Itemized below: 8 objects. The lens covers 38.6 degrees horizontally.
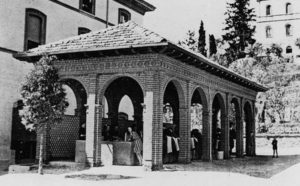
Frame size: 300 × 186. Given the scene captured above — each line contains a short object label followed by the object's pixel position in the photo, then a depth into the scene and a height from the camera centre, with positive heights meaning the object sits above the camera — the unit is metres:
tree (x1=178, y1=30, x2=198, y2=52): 72.25 +15.72
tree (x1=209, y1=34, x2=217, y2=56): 66.62 +13.40
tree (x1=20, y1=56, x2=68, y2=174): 13.33 +1.02
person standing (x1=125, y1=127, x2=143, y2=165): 16.11 -0.47
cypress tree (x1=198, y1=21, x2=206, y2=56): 64.38 +13.79
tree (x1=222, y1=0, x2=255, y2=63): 66.06 +16.35
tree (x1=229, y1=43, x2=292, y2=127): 44.94 +6.92
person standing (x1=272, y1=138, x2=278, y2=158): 25.13 -0.71
